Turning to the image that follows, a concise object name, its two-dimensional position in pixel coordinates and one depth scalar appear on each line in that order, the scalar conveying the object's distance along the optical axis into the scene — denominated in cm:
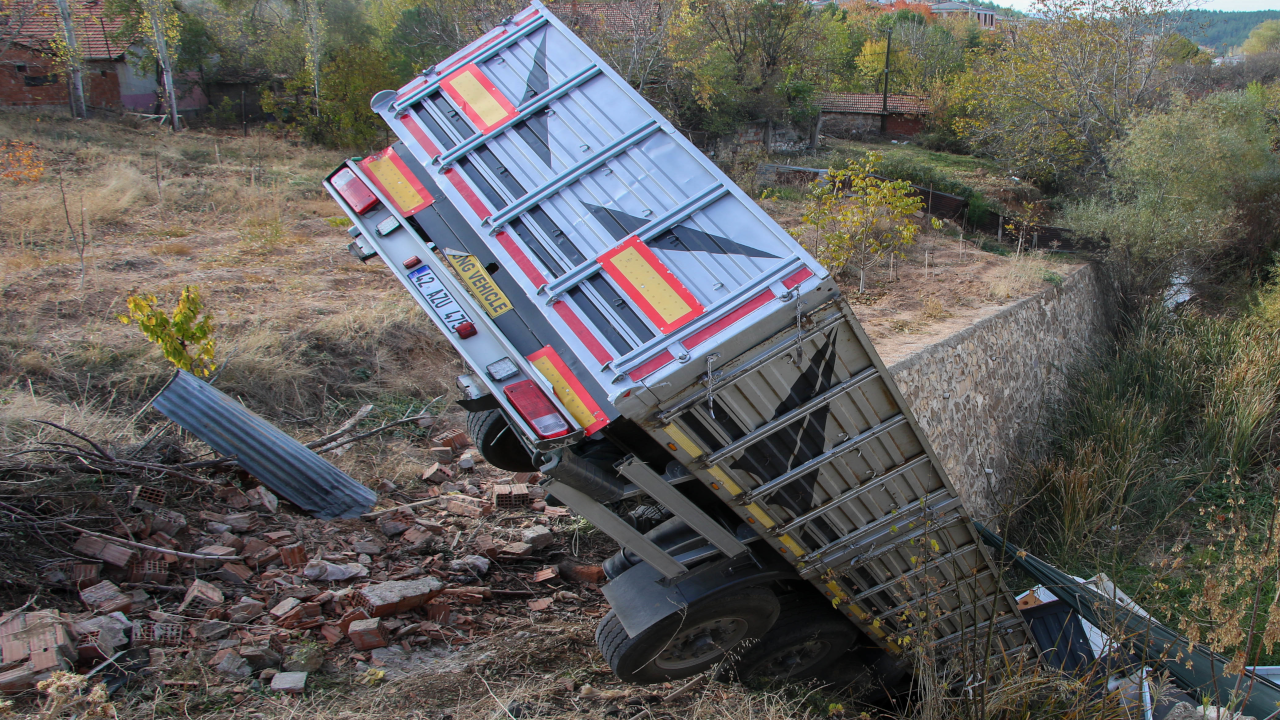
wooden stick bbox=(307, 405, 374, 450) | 629
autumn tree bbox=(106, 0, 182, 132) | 2038
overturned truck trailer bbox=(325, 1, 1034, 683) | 365
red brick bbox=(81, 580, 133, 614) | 429
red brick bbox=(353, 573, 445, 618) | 479
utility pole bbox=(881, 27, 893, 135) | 3133
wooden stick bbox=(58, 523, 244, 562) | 456
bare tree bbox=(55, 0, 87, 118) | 1876
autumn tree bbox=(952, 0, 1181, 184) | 1848
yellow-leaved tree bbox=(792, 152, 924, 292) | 1197
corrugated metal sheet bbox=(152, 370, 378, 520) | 551
